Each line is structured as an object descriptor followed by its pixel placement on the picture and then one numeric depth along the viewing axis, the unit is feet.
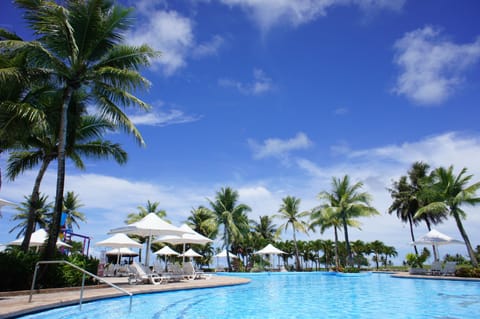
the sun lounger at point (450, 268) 56.47
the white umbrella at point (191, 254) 83.15
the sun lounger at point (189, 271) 49.12
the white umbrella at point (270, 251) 93.71
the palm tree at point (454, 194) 59.00
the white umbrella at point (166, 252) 80.53
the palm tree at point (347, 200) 83.92
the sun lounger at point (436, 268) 59.21
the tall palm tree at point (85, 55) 32.22
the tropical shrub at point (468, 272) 50.89
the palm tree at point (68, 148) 40.23
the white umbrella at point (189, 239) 55.16
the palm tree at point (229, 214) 99.71
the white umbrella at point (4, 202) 29.68
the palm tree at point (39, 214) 99.47
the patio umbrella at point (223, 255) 106.42
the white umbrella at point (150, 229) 38.93
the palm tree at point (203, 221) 101.51
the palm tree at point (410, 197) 94.17
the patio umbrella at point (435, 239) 61.88
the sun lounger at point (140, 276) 38.50
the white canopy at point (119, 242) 60.34
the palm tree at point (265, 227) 134.10
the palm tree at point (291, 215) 107.27
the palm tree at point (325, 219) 84.64
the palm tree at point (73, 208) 106.83
